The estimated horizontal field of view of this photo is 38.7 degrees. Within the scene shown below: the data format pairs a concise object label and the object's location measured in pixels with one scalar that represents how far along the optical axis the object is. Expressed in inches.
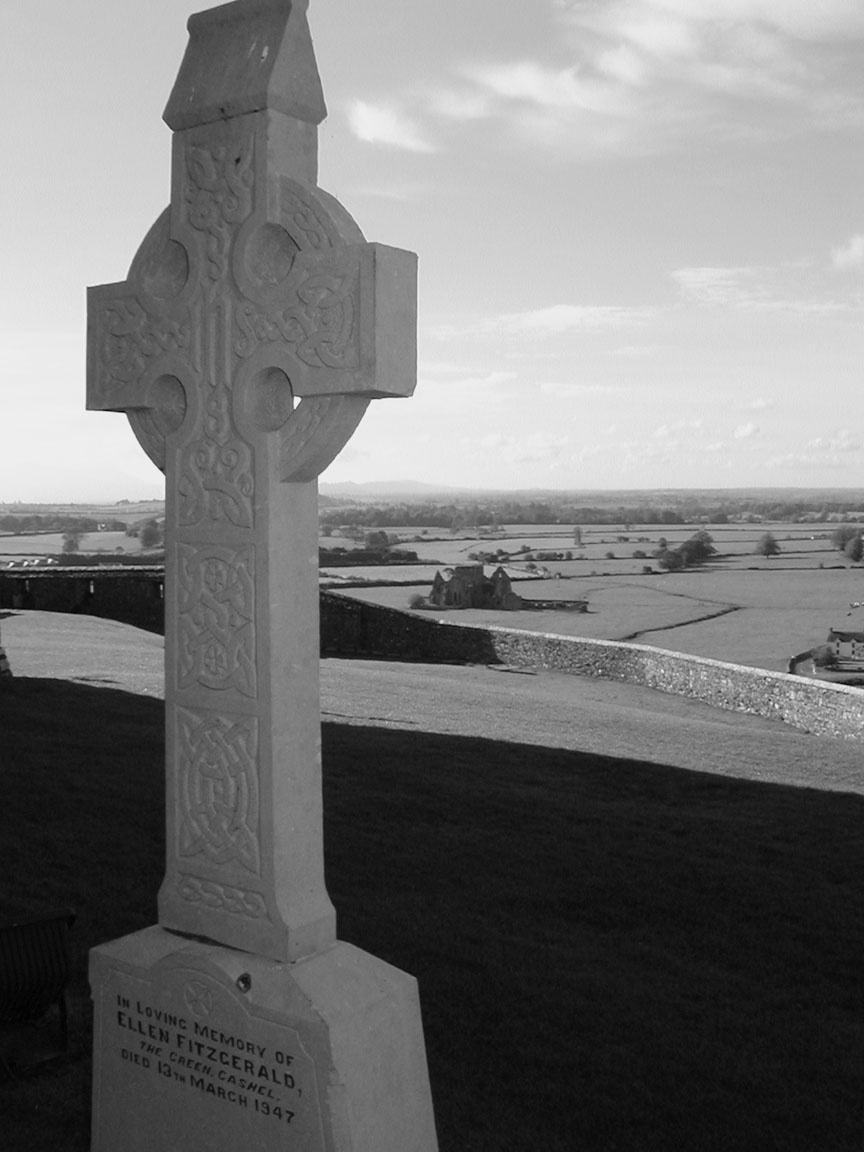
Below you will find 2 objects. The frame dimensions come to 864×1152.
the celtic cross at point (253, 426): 132.9
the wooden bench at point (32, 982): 179.6
